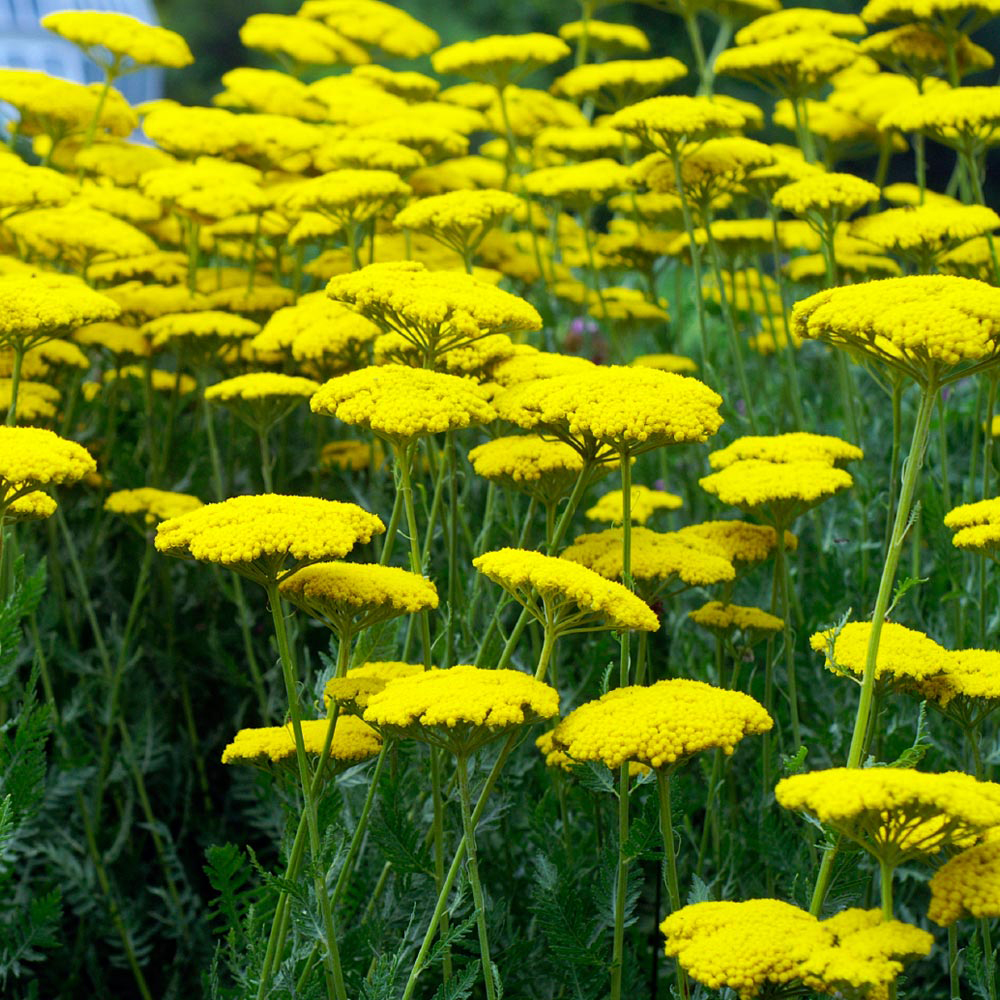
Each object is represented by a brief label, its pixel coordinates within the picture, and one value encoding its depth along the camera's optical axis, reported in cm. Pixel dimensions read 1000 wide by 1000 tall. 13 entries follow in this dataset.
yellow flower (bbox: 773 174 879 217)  327
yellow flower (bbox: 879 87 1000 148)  331
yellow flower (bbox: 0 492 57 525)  224
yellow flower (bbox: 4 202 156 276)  352
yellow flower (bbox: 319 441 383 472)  386
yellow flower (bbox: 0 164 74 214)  346
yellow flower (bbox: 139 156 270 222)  366
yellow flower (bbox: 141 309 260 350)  349
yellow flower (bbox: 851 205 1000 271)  316
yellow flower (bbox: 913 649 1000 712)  197
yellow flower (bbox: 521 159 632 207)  386
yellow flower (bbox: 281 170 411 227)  333
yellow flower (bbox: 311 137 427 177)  369
